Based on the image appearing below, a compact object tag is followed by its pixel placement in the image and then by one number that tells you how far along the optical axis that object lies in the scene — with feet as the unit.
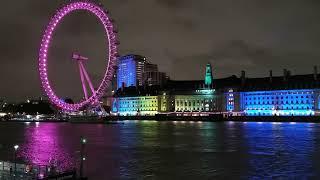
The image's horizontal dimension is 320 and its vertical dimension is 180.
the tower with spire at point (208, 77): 572.10
